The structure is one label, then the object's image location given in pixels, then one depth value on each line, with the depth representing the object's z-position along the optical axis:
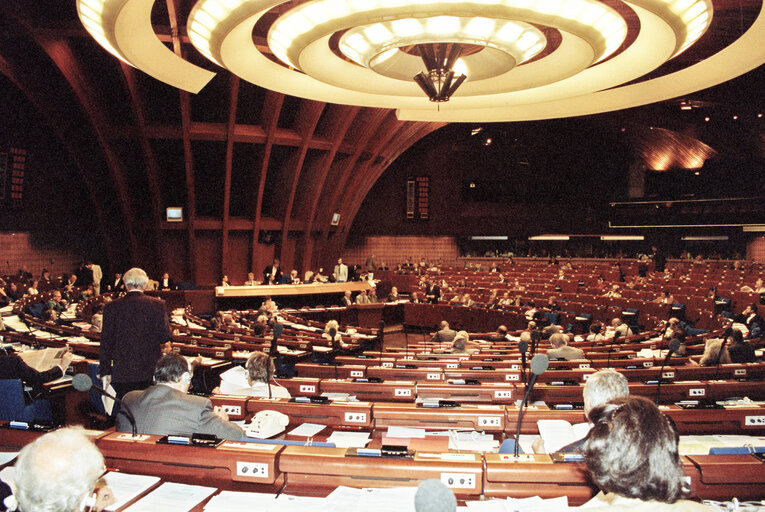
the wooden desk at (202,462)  2.67
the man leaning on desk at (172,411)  3.26
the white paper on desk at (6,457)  2.77
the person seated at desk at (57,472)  1.76
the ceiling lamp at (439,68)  7.51
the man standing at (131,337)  4.40
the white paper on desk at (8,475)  2.57
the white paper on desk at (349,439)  3.51
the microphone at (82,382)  2.61
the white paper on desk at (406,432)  3.60
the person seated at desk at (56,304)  10.81
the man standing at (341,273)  20.42
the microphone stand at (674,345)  4.41
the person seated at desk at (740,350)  7.09
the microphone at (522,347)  3.59
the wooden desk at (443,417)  3.65
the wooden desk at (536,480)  2.49
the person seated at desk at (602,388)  2.73
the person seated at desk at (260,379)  4.52
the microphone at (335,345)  5.87
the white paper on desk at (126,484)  2.49
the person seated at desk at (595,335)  9.58
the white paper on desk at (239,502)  2.41
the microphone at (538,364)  2.72
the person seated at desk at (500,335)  10.35
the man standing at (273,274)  18.88
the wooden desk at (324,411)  3.79
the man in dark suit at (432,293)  17.62
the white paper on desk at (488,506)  2.36
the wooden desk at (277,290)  16.08
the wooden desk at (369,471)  2.52
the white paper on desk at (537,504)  2.35
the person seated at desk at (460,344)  7.99
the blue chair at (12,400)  5.07
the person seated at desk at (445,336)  10.25
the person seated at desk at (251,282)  17.78
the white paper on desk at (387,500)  2.34
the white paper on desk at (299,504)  2.38
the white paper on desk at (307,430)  3.68
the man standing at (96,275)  16.97
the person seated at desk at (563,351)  7.12
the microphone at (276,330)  5.00
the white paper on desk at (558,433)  3.14
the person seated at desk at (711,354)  6.68
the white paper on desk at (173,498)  2.41
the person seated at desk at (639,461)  1.79
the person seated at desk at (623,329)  9.70
